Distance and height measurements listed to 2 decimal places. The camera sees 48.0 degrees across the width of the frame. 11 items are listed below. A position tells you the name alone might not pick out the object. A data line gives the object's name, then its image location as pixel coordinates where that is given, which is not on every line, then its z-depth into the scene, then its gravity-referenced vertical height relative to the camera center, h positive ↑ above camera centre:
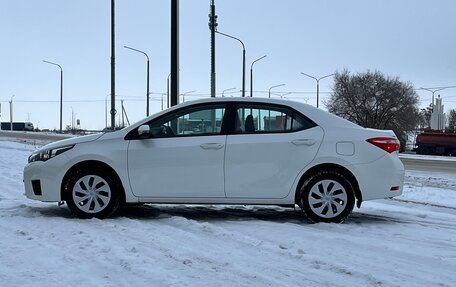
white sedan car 6.52 -0.38
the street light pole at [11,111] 89.96 +3.98
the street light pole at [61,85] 48.28 +4.54
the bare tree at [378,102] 62.41 +4.22
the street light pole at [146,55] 32.97 +4.45
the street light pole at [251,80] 39.53 +4.29
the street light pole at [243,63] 29.39 +4.35
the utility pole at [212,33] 18.47 +3.67
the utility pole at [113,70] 20.95 +2.68
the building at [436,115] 57.83 +2.58
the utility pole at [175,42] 10.80 +1.95
